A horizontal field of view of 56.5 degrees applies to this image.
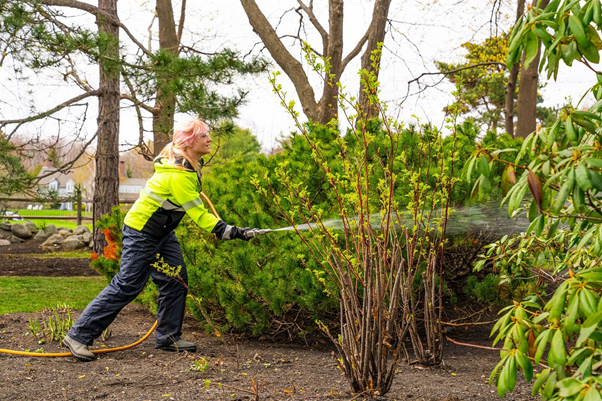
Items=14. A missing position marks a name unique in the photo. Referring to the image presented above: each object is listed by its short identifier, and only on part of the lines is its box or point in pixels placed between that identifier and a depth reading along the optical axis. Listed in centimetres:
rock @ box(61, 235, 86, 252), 1405
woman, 394
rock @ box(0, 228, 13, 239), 1596
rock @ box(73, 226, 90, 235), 1531
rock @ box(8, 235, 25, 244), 1570
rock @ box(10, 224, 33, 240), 1595
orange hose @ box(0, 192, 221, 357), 398
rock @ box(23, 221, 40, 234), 1650
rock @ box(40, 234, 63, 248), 1460
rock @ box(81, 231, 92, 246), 1437
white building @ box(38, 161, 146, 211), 6821
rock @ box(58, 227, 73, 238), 1569
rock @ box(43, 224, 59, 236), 1622
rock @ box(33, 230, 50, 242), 1593
